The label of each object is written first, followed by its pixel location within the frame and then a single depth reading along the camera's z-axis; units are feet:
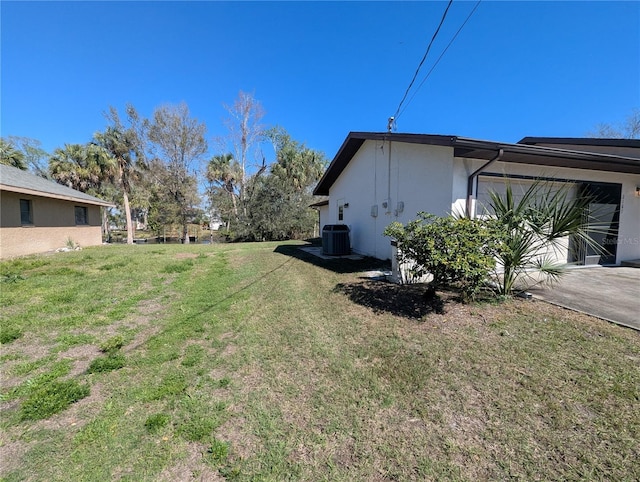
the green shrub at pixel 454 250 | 12.01
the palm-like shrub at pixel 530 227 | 13.87
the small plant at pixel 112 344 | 10.46
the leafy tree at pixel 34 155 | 80.84
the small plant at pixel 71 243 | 43.04
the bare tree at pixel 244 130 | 72.02
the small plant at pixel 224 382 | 8.21
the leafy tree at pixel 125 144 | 67.77
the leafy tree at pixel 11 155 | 63.87
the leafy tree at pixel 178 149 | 68.03
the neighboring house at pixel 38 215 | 33.50
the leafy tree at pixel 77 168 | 68.37
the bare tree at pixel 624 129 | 57.67
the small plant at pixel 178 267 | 24.57
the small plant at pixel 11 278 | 19.59
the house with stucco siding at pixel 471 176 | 19.17
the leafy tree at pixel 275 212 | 64.75
